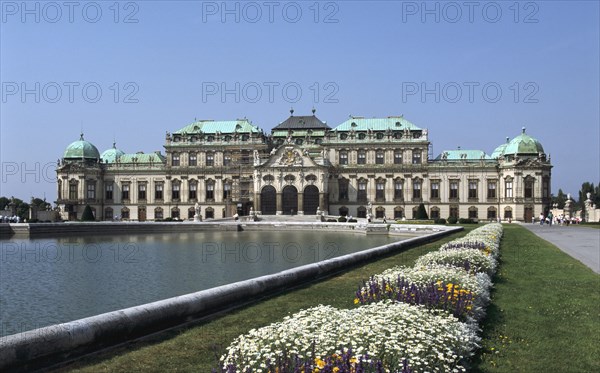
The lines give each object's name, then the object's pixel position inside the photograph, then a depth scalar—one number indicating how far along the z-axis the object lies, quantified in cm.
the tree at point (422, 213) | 8925
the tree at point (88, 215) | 9256
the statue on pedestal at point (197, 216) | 8112
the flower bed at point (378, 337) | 790
